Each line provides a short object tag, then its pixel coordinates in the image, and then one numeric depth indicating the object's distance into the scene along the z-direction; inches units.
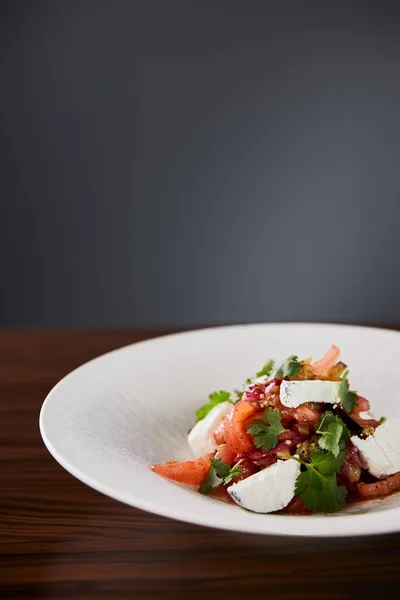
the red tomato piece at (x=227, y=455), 27.4
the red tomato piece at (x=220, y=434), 28.3
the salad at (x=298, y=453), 25.2
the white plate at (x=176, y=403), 22.4
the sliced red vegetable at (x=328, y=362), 30.5
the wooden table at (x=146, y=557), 22.8
